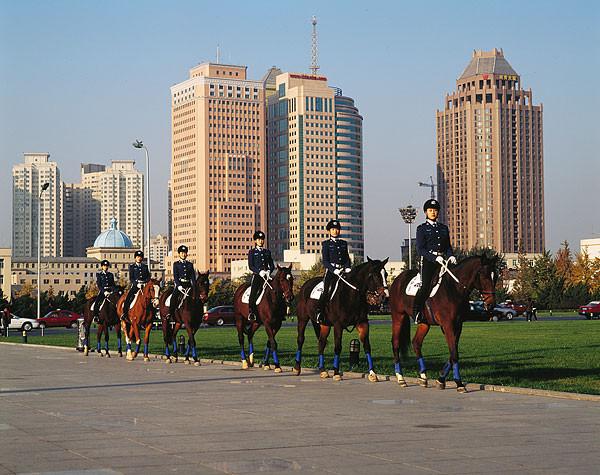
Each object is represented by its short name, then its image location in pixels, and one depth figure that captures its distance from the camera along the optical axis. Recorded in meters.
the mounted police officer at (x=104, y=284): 34.72
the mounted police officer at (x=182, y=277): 28.56
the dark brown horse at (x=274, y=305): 23.89
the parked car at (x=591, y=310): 81.81
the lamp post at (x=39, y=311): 83.31
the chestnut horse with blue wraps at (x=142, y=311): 30.69
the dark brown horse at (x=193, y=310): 28.42
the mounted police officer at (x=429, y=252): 19.06
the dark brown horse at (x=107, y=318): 34.28
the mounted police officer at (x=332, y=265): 21.41
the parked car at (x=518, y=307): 96.25
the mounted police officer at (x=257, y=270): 24.75
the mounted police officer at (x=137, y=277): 31.30
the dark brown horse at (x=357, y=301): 20.62
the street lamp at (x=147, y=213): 62.08
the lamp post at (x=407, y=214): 96.06
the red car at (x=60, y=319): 89.56
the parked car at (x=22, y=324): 84.77
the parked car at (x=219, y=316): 83.19
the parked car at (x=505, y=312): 86.93
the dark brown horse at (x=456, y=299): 18.39
